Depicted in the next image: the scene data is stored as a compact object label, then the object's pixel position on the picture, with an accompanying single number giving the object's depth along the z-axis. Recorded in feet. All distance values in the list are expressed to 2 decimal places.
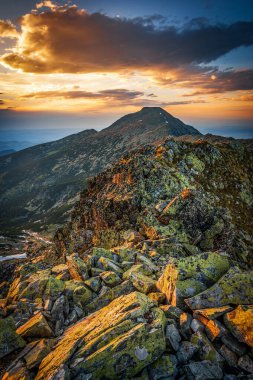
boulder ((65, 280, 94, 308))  62.08
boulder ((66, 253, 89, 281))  73.49
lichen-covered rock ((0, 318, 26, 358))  47.34
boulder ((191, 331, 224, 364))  38.92
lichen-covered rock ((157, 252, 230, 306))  52.10
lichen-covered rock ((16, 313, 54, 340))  50.44
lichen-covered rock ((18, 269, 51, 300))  65.87
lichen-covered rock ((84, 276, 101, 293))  65.72
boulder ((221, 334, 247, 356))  39.11
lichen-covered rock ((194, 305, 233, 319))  43.47
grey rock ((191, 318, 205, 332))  42.77
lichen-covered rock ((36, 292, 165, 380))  37.83
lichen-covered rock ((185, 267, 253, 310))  47.16
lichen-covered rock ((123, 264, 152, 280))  69.72
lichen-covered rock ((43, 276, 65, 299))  63.31
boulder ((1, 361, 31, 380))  40.00
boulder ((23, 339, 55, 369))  42.57
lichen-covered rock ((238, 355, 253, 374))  37.01
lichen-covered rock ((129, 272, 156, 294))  59.88
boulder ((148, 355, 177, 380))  37.42
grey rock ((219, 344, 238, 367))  38.32
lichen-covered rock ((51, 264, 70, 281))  76.38
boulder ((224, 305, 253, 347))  39.22
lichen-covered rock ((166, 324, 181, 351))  41.07
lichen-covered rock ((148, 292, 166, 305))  54.13
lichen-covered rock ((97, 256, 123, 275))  75.05
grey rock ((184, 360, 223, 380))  36.47
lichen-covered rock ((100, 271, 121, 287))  67.00
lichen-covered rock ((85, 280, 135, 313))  59.77
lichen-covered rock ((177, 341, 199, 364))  39.45
